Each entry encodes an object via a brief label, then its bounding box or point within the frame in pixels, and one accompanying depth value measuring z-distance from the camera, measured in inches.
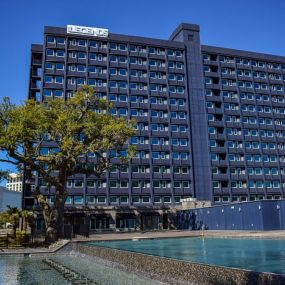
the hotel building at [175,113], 2942.9
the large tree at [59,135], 1390.3
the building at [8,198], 6112.2
